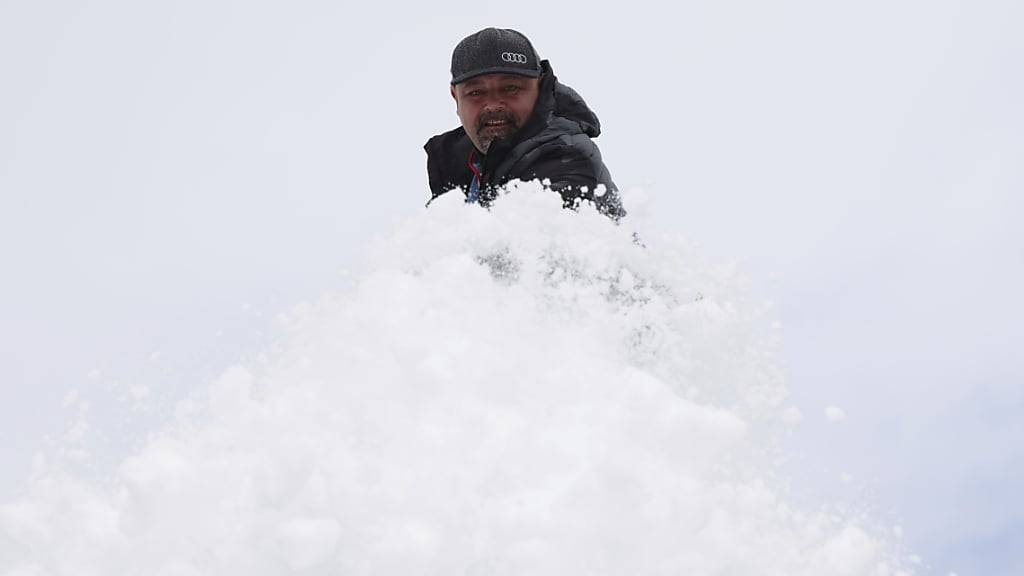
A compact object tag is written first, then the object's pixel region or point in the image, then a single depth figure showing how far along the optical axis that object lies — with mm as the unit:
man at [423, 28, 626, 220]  7781
